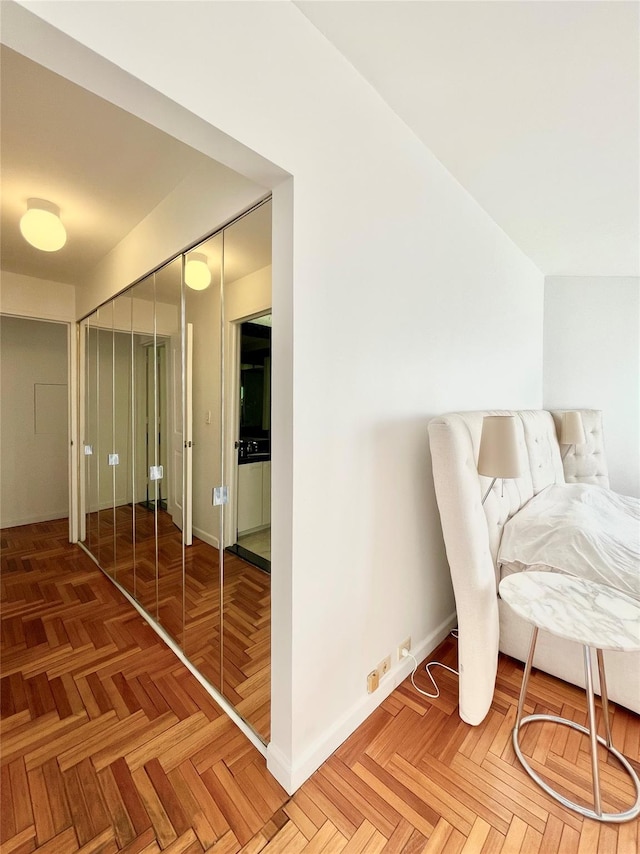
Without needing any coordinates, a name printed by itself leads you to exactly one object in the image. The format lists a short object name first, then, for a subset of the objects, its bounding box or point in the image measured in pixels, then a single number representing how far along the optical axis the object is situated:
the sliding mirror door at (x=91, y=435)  3.09
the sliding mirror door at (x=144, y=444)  2.25
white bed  1.50
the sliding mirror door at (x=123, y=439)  2.53
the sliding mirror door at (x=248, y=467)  1.43
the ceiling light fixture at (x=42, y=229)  2.04
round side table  1.14
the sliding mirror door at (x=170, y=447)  2.00
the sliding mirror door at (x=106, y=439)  2.81
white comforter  1.53
